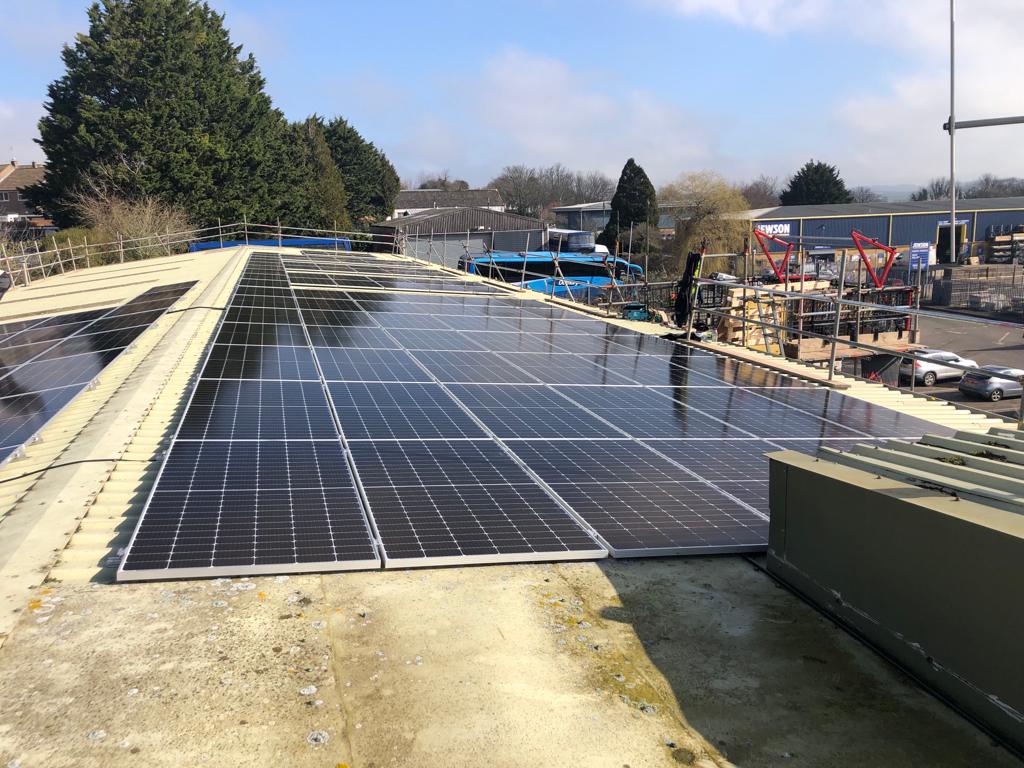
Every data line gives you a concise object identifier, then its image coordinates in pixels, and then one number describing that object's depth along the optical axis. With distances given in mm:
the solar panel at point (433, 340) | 15648
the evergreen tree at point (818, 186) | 105750
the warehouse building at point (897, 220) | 84312
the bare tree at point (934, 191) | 146500
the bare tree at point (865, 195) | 158725
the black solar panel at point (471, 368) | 12797
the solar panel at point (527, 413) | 9711
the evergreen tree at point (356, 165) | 84688
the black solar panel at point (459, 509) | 6184
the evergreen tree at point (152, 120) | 50969
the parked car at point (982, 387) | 31859
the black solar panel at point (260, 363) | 11530
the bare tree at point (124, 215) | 45406
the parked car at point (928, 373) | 35656
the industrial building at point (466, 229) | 67125
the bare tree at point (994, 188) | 138738
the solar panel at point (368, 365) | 12188
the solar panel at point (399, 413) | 9148
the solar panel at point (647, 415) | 10195
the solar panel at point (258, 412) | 8562
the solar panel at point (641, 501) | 6621
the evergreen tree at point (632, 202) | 78000
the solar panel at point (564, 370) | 13383
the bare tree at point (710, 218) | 68750
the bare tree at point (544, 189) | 135000
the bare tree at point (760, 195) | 141375
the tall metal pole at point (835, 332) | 14211
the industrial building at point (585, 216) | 102112
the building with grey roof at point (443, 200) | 111712
